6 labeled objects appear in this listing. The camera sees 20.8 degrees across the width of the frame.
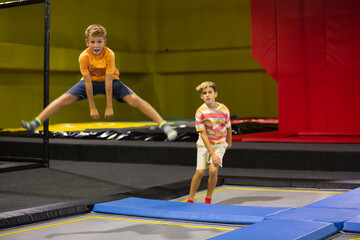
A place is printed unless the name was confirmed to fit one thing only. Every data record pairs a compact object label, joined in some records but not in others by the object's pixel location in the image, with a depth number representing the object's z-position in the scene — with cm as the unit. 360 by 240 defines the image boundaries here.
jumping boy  701
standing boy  842
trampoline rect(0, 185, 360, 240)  689
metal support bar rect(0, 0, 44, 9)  1289
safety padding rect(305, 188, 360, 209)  785
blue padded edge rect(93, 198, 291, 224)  741
